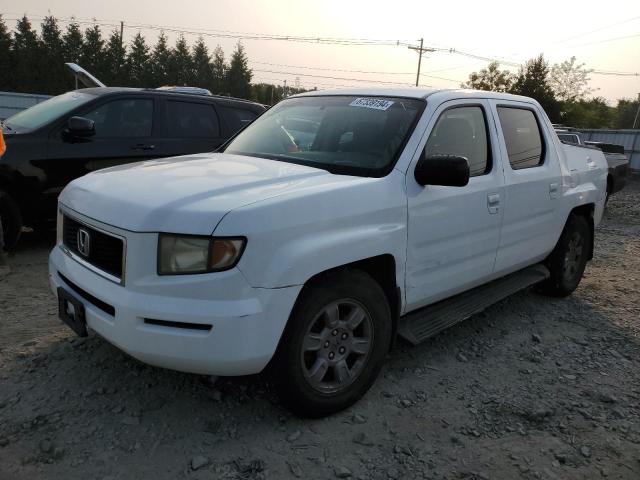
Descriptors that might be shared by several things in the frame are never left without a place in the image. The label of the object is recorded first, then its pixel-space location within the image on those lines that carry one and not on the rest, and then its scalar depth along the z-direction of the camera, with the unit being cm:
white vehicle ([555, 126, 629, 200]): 1070
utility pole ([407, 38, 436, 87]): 6180
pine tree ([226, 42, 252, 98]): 7994
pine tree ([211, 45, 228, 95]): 7806
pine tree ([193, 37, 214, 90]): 7631
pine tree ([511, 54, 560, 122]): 4819
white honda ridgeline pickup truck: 227
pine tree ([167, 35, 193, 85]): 7298
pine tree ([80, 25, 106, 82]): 6369
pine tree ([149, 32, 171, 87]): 7125
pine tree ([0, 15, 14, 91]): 5688
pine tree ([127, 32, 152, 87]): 6862
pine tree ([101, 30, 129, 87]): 6450
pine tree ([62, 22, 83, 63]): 6297
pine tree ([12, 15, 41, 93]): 5731
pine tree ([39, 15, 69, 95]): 5800
